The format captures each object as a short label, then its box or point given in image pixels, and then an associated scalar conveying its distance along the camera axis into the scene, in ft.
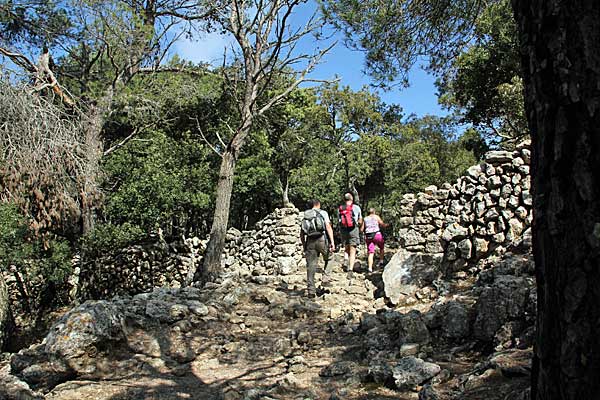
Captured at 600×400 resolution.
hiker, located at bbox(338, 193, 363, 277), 29.19
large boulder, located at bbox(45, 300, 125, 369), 16.03
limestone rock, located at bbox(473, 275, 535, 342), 13.50
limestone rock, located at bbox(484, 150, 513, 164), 21.28
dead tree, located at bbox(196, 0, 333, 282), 34.65
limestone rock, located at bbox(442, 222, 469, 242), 21.72
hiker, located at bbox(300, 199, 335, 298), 24.54
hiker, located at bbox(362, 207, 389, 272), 30.12
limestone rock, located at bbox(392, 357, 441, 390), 12.03
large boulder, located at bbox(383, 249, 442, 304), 22.50
